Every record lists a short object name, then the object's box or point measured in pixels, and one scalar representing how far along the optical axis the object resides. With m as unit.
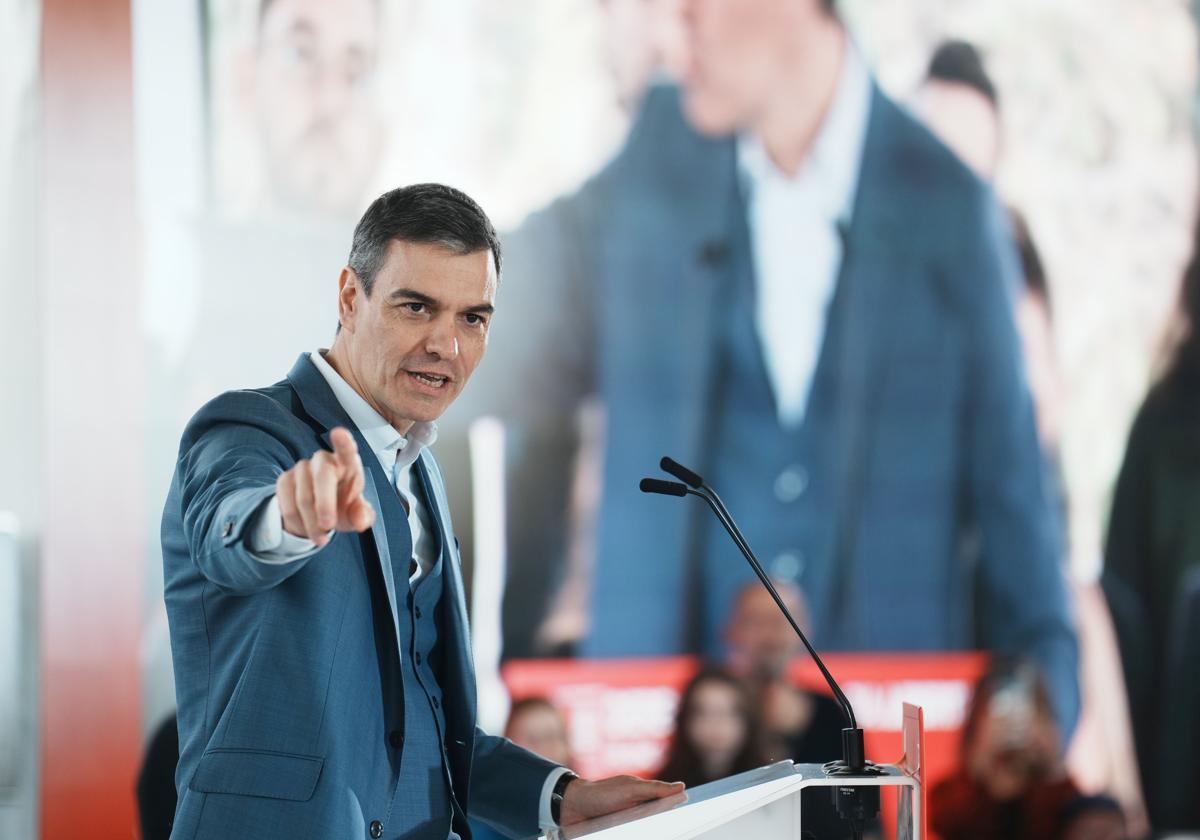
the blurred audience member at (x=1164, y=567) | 8.91
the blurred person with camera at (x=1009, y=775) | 8.47
